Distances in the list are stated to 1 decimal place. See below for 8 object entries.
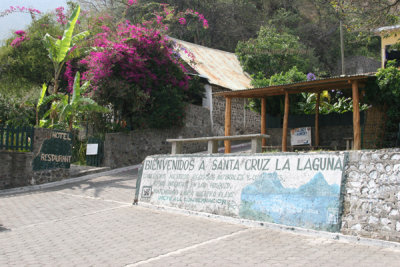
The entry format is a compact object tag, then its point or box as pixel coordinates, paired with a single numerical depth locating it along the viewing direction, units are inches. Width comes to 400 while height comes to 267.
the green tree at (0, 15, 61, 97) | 818.8
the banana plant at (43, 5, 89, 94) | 634.8
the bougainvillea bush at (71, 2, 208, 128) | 659.4
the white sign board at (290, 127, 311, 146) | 619.8
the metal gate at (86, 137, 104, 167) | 651.5
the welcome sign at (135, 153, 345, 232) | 244.1
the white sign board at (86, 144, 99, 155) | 642.8
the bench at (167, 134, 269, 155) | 320.8
